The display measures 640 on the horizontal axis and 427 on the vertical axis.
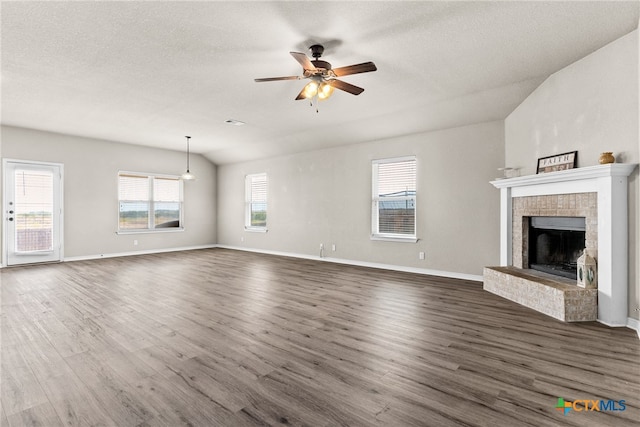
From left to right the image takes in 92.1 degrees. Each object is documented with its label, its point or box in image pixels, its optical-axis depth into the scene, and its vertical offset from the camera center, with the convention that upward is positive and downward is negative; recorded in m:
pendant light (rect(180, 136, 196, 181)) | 8.14 +0.96
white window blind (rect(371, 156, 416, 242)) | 6.25 +0.29
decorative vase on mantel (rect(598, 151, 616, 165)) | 3.17 +0.57
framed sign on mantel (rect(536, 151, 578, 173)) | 3.69 +0.65
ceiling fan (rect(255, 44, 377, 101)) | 3.00 +1.44
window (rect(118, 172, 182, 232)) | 8.23 +0.31
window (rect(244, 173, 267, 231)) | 9.16 +0.34
